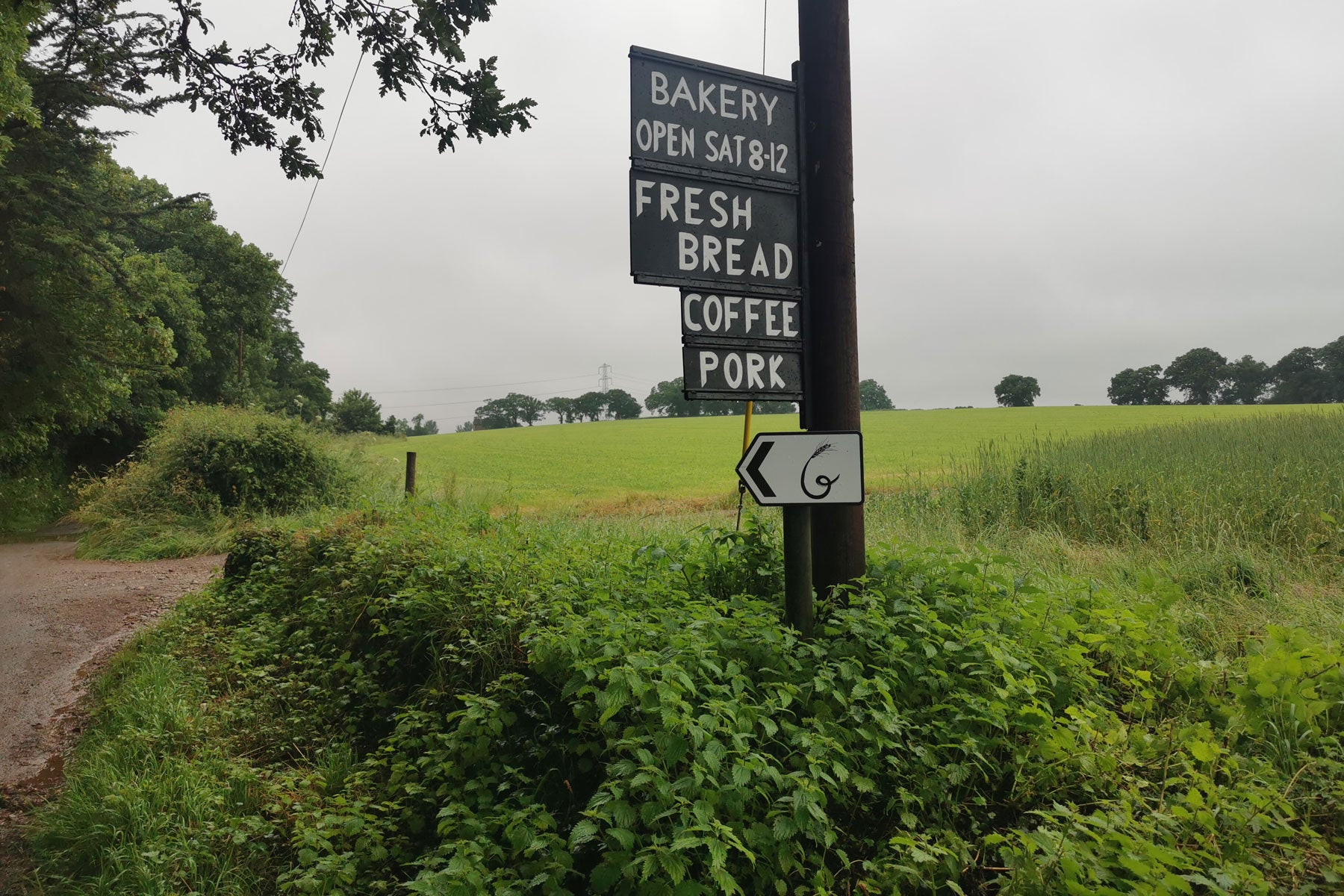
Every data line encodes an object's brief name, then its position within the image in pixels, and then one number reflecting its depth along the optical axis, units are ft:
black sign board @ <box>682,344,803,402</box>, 12.17
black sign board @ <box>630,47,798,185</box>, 12.25
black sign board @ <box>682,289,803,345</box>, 12.26
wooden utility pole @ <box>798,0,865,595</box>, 13.29
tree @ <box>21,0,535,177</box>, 20.45
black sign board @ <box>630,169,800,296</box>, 12.06
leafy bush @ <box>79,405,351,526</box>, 49.78
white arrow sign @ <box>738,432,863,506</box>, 11.93
